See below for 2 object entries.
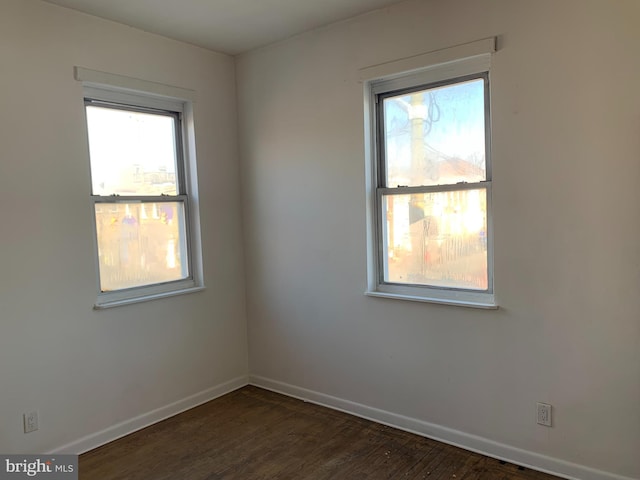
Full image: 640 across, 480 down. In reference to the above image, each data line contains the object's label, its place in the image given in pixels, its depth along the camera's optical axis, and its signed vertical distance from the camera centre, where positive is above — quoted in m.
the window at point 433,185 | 2.77 +0.16
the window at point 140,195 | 3.14 +0.18
